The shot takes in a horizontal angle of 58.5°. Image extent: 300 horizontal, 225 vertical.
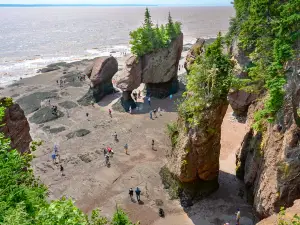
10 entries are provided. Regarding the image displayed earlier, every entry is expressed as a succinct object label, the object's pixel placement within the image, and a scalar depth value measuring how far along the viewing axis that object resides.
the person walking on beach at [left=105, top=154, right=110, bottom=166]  27.92
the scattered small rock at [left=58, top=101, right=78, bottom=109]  42.91
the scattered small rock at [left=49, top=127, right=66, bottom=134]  35.47
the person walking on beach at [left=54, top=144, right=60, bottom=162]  29.98
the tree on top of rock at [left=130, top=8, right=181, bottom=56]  39.73
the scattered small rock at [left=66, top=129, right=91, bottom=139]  34.43
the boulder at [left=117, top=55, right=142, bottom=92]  38.81
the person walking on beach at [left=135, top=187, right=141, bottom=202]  22.16
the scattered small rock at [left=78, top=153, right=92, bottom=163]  29.02
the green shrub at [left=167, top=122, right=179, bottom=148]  23.12
